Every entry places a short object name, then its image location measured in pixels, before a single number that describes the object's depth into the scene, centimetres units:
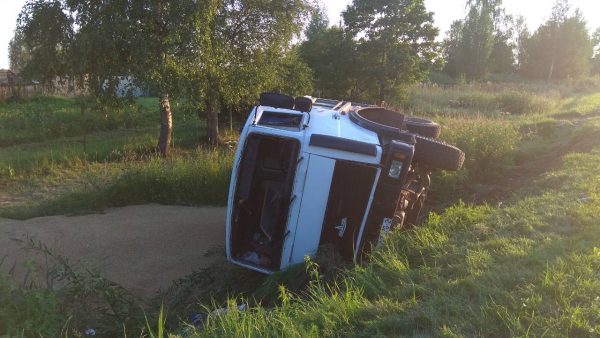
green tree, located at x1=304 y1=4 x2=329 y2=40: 1627
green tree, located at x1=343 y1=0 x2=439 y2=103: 2303
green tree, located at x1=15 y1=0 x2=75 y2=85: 1287
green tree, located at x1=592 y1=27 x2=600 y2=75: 6056
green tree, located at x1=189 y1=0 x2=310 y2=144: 1433
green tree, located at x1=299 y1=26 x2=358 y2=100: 2362
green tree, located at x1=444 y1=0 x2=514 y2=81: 4791
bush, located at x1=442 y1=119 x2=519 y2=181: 984
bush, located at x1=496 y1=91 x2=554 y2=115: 2399
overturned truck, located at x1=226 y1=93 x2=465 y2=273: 526
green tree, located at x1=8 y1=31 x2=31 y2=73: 4007
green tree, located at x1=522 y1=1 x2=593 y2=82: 4894
